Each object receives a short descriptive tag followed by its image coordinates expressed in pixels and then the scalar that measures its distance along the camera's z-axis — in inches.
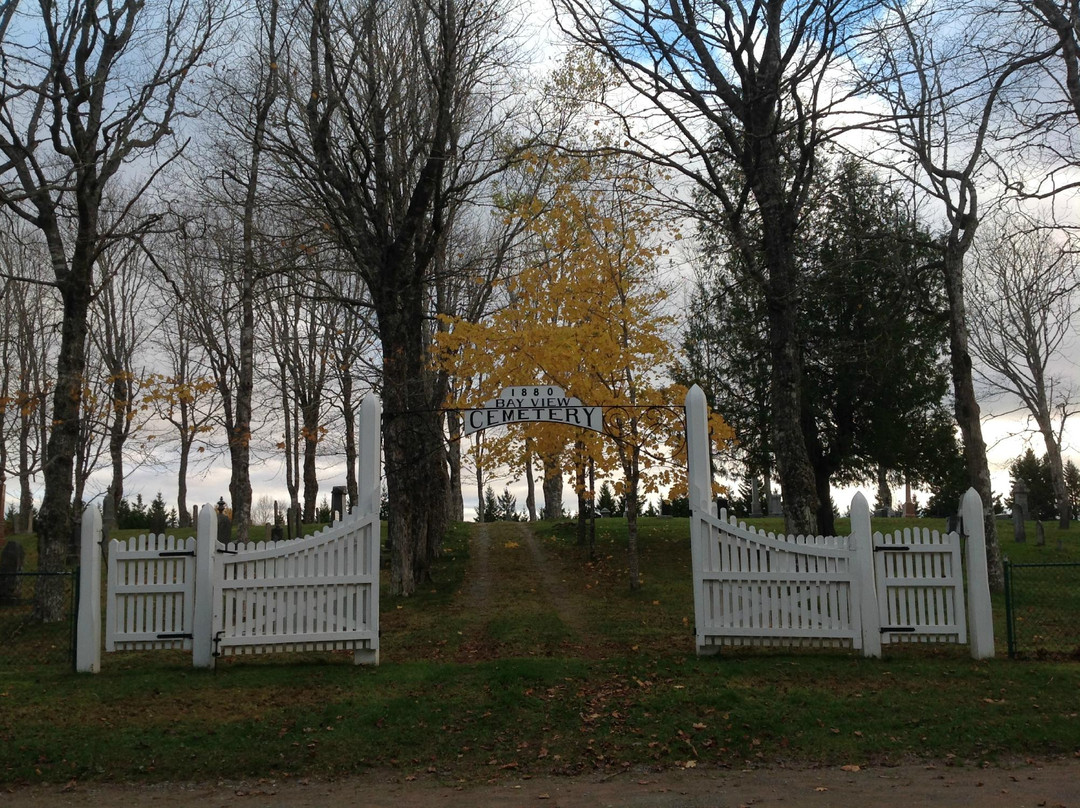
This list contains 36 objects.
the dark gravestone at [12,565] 595.5
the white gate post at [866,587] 384.5
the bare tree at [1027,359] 1180.5
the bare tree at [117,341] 1085.1
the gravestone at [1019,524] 905.5
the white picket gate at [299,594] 390.6
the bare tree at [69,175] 532.7
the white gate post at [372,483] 396.2
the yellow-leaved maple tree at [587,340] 598.5
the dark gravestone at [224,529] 765.9
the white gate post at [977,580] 388.2
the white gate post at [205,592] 387.2
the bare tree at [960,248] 614.5
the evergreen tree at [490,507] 1562.5
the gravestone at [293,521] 915.8
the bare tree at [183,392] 742.5
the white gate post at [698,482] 395.2
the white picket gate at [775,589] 386.9
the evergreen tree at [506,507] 1603.0
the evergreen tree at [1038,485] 1357.0
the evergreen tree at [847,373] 852.6
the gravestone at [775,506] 1257.4
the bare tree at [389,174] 584.7
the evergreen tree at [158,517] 1180.5
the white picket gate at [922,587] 386.0
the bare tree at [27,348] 1098.7
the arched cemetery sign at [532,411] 434.9
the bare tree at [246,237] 639.1
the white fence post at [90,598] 386.6
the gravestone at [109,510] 1070.5
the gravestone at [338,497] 803.6
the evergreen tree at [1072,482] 1411.2
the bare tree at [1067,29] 448.8
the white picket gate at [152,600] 388.2
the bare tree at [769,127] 494.3
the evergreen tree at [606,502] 1385.1
